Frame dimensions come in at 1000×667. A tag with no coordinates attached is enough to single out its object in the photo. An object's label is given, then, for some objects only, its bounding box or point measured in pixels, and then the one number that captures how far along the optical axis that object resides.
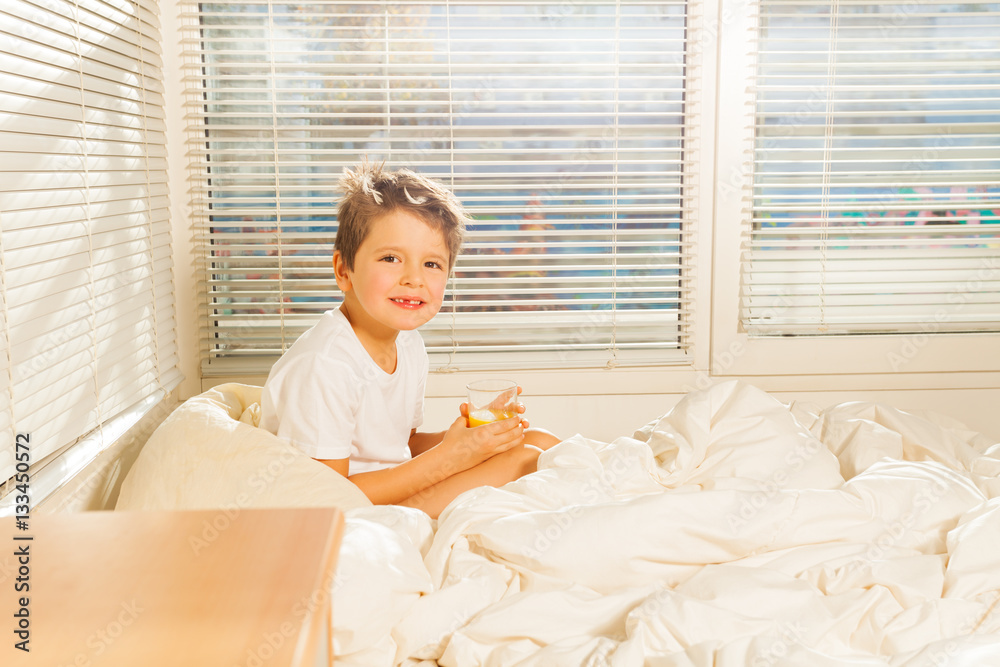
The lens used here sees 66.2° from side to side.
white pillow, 1.23
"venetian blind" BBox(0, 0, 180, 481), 1.13
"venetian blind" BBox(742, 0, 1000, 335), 2.07
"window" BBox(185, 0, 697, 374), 1.98
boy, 1.38
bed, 0.89
